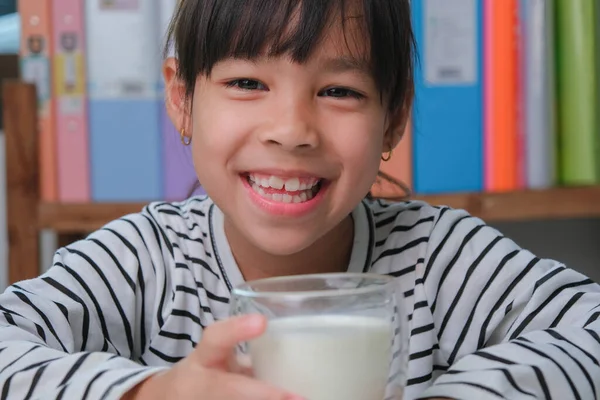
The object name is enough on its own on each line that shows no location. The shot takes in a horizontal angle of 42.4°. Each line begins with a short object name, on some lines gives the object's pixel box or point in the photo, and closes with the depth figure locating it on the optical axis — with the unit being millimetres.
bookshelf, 1228
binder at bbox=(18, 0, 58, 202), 1229
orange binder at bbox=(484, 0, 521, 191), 1268
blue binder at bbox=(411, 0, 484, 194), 1262
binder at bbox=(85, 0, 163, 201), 1237
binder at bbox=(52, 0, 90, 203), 1234
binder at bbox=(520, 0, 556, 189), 1277
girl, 676
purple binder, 1258
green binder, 1288
